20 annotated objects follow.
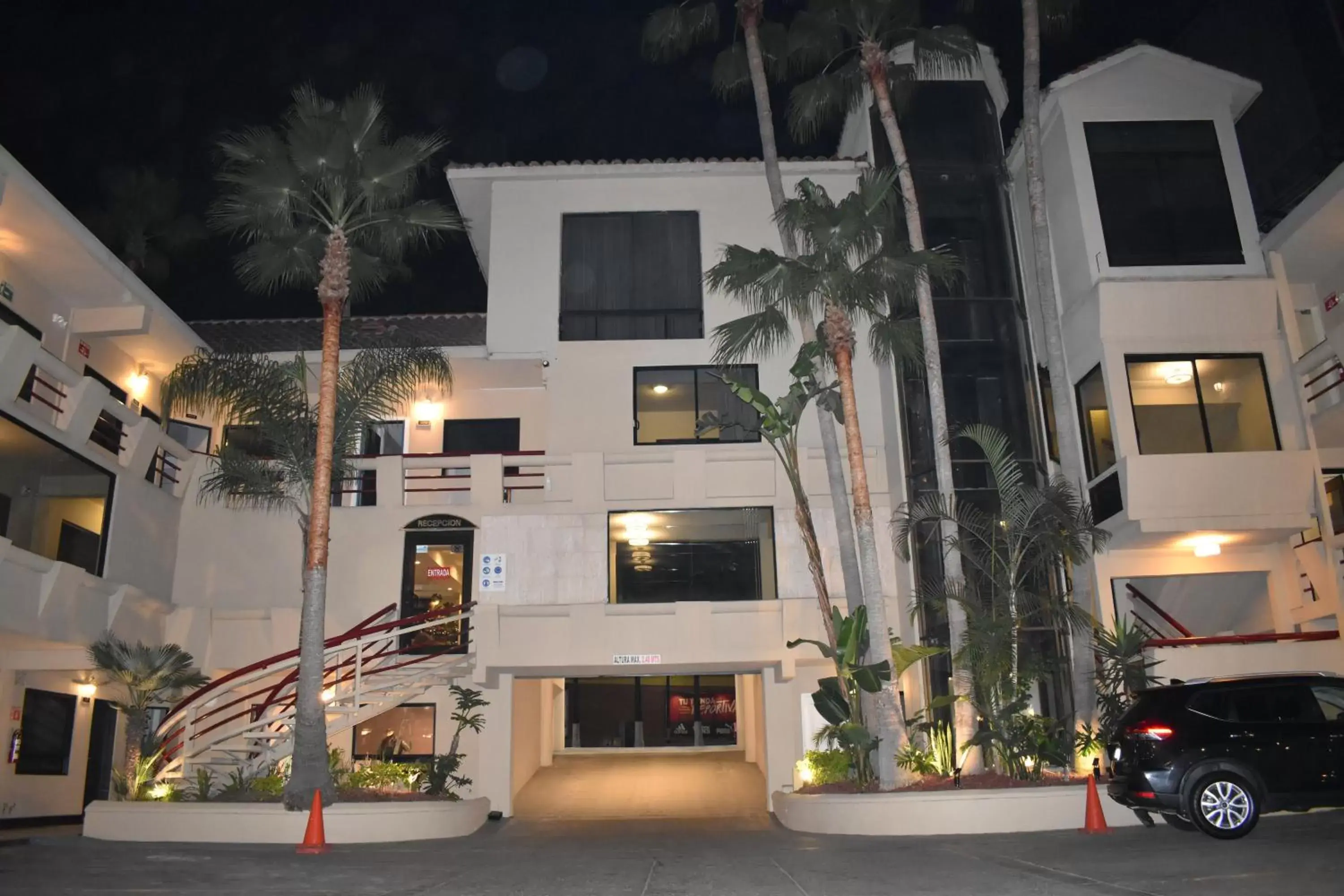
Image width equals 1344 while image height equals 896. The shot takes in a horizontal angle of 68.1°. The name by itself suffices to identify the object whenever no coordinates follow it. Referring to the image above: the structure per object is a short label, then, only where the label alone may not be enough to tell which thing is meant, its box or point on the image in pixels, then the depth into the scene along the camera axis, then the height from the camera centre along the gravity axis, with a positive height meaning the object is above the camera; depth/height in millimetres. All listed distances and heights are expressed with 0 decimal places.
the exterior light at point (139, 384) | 21078 +6993
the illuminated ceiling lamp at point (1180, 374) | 17625 +5517
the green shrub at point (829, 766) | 15445 -945
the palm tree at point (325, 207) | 15125 +7843
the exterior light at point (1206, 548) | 17297 +2476
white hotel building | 16594 +4462
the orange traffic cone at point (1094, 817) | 12055 -1415
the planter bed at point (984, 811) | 12672 -1388
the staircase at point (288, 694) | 15508 +400
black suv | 10250 -624
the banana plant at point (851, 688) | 14180 +225
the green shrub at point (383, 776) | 14906 -889
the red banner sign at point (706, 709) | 24906 -45
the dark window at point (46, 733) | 17125 -128
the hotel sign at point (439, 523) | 19859 +3718
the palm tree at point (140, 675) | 15203 +719
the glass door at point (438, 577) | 19734 +2683
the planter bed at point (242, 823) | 13180 -1339
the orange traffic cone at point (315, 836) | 11898 -1377
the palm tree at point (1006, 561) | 14273 +2102
